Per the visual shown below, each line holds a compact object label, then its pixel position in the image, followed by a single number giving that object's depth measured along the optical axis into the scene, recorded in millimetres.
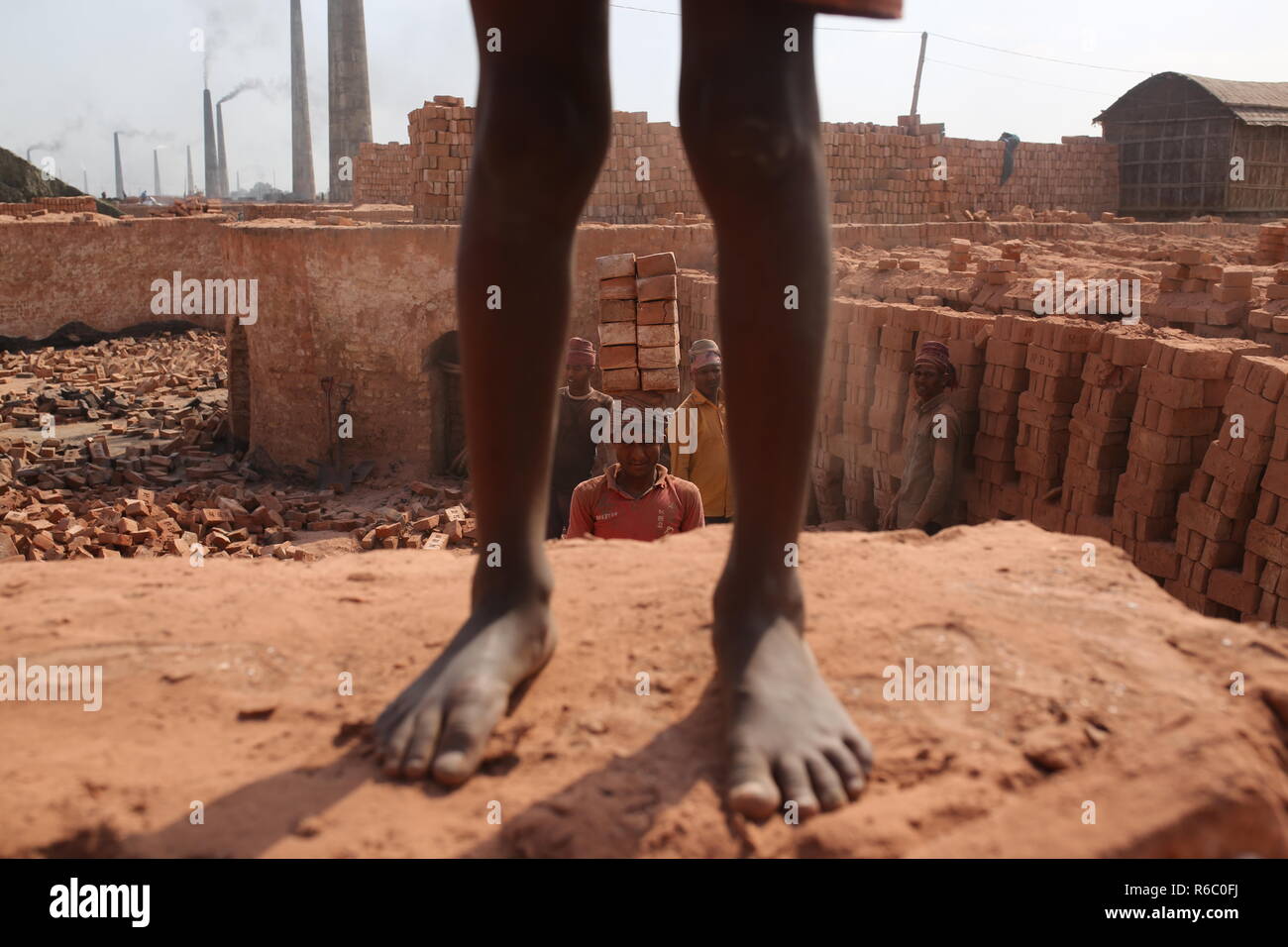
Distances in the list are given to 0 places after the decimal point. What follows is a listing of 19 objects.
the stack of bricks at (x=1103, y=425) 5375
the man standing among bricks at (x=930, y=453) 6137
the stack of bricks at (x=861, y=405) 7574
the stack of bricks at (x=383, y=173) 25984
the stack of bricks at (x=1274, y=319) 6094
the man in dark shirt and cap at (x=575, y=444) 6113
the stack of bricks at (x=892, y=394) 7055
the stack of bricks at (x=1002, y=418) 6145
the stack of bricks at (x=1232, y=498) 4371
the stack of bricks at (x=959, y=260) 9586
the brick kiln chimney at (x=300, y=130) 41406
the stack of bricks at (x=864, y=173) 14922
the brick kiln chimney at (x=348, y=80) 33000
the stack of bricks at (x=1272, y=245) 9328
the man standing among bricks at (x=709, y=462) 5812
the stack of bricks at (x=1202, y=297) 6633
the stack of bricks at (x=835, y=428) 8047
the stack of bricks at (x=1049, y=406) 5738
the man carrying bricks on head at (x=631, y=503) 4609
